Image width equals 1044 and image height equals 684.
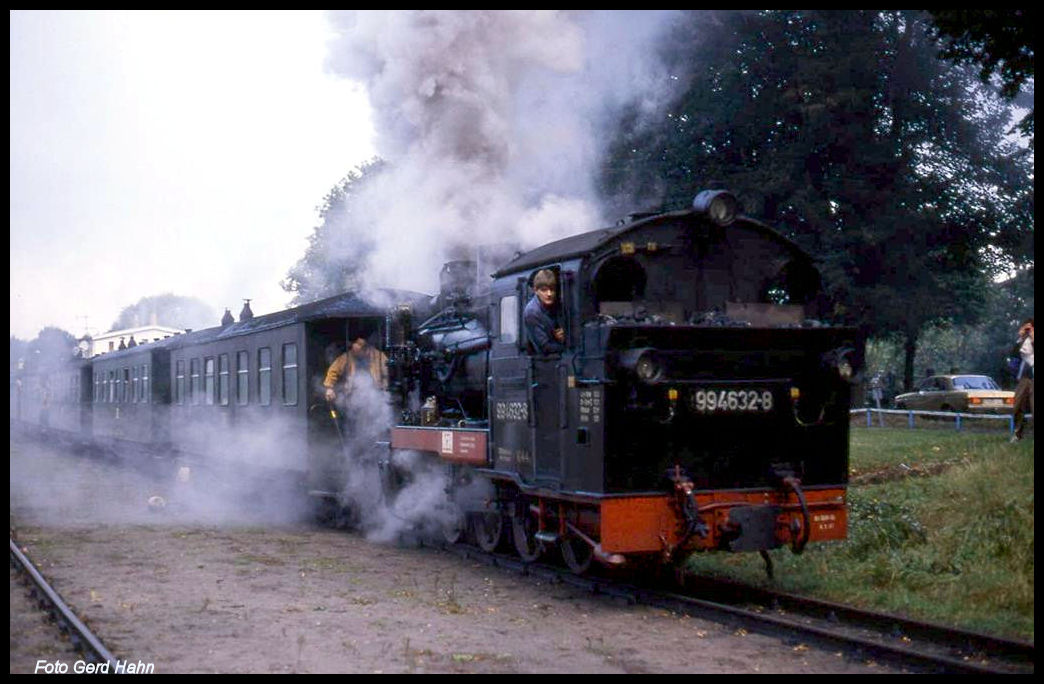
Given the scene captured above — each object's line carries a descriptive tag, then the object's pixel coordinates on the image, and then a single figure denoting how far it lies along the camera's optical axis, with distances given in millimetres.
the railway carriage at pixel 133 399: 21438
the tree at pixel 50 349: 39581
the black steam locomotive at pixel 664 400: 7734
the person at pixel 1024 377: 13766
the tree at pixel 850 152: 26047
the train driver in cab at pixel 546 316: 8227
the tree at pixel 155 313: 86481
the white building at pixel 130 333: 50066
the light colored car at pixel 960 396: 27578
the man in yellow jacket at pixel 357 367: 12711
